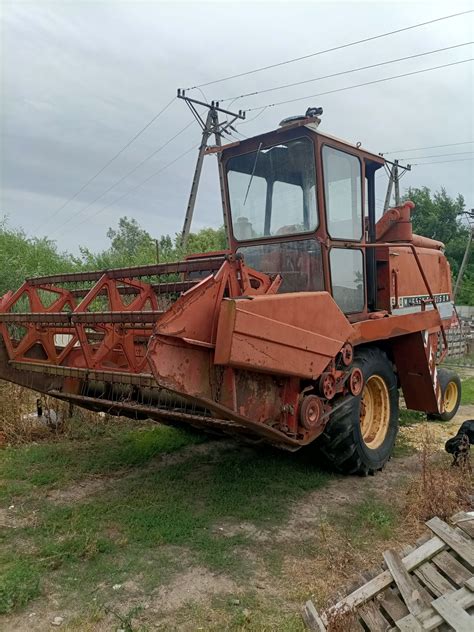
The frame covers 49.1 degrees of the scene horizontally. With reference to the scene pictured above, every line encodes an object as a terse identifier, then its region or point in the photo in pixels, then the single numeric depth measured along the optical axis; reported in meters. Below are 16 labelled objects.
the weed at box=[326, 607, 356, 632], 2.40
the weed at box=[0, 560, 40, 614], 2.75
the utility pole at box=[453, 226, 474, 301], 25.11
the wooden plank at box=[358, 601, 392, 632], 2.41
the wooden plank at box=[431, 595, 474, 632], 2.20
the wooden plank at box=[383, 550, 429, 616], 2.44
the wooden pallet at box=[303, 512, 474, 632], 2.30
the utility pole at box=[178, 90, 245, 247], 16.55
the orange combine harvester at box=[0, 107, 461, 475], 3.16
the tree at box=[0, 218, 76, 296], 8.63
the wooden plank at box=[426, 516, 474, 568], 2.66
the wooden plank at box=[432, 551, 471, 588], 2.55
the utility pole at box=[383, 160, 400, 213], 22.65
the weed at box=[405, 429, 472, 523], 3.75
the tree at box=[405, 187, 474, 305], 27.84
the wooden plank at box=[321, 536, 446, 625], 2.54
